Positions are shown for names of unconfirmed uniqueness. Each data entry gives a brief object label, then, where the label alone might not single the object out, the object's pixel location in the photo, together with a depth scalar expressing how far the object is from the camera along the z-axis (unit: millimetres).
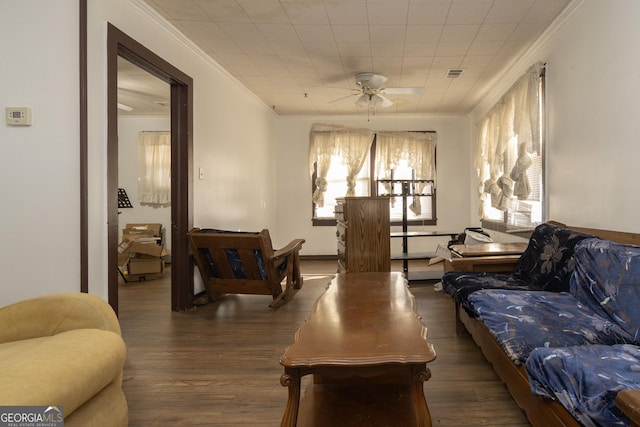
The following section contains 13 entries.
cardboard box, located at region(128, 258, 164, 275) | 5051
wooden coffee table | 1292
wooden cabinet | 3615
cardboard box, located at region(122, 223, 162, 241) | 5828
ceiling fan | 4422
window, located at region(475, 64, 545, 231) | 3545
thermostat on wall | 2104
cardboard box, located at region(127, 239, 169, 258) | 4980
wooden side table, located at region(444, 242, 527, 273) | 3023
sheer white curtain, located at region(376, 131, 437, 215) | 6711
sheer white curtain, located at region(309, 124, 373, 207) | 6657
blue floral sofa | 1212
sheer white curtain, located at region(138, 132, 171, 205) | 6484
